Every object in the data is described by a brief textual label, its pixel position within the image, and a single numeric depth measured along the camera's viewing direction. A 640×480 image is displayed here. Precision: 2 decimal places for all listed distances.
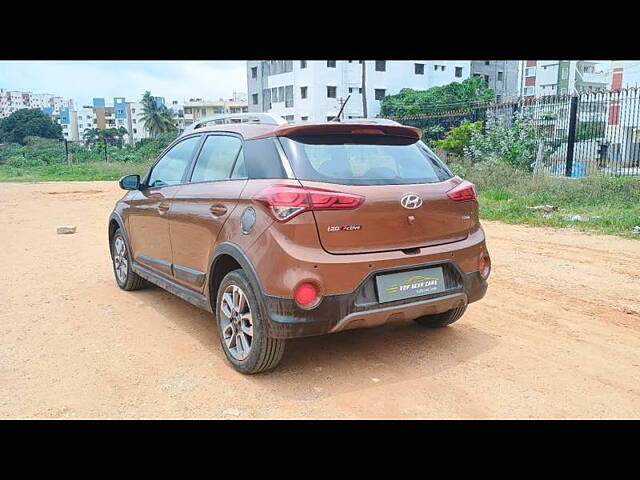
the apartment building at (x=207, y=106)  103.44
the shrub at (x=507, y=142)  15.71
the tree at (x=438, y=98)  42.50
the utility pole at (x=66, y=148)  32.31
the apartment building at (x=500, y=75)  55.16
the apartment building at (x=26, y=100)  148.82
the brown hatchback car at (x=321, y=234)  3.38
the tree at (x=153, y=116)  77.44
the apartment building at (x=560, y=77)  57.09
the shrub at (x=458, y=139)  17.72
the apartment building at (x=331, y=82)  45.47
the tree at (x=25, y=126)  77.38
